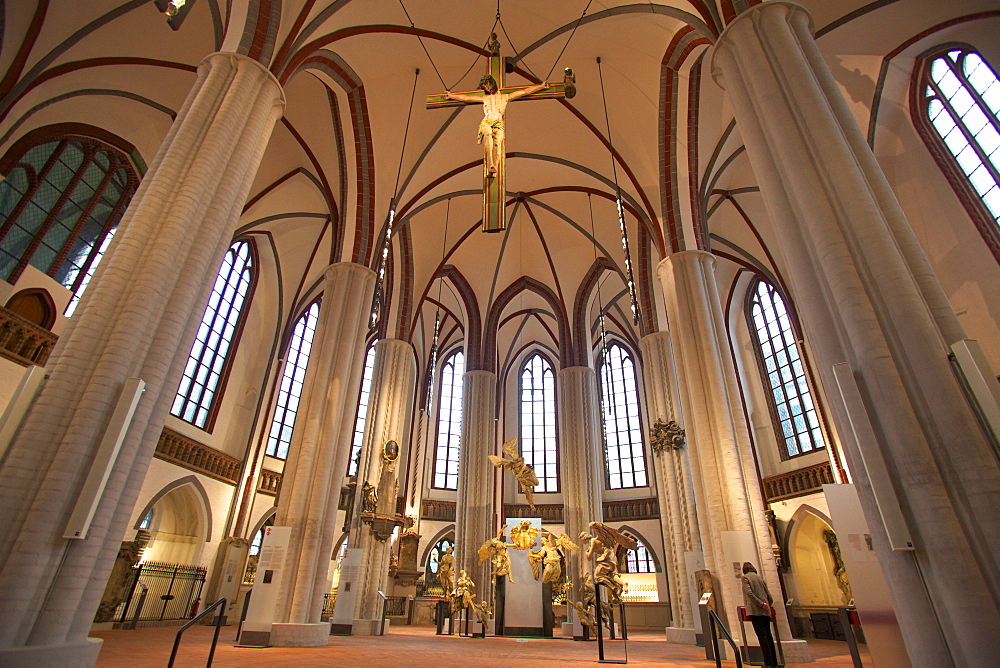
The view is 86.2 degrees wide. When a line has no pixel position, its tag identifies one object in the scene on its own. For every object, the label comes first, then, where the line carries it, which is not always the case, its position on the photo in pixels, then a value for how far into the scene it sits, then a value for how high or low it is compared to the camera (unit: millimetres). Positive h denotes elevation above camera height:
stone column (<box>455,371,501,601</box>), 14383 +3388
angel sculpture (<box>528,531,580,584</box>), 12273 +1142
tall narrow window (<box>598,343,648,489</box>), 21422 +6603
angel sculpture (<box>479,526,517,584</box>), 12453 +1178
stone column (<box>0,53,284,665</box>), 3701 +1735
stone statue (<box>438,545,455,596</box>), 12930 +778
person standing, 5629 +85
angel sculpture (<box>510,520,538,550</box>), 12547 +1600
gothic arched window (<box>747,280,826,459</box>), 15508 +6652
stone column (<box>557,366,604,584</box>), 14742 +4127
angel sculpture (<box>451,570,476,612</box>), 12484 +328
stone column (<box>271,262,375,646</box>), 8500 +2547
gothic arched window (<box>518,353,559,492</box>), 22359 +7480
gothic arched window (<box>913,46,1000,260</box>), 9273 +8170
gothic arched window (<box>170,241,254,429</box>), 15039 +7055
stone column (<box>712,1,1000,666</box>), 3406 +2044
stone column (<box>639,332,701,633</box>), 11664 +2839
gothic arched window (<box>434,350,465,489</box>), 22031 +7135
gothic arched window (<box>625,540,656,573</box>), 19672 +1765
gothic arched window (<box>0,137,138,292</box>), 10133 +7316
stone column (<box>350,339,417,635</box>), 12102 +2396
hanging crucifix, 6906 +6402
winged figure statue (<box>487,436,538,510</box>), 13414 +3282
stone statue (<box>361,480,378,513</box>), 12266 +2255
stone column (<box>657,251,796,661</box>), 7969 +2800
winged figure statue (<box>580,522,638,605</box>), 10211 +1101
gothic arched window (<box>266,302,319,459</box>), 18234 +7005
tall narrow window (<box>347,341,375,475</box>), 21047 +6926
